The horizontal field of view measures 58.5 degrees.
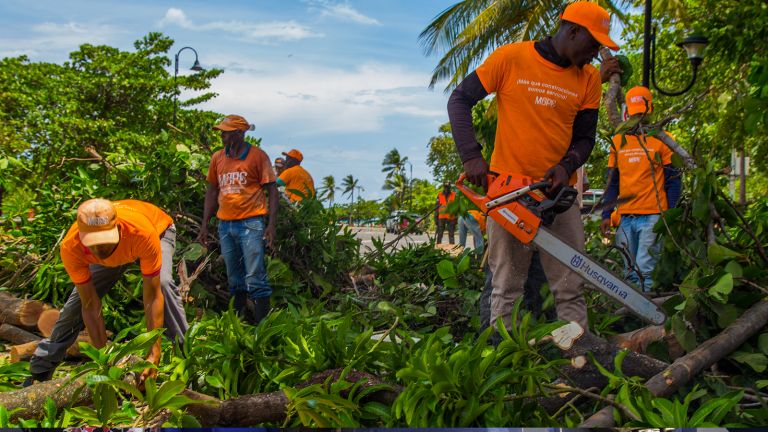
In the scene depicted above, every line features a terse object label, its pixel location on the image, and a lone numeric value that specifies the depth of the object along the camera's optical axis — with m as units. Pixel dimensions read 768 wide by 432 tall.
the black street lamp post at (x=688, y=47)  11.12
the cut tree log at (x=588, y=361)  3.14
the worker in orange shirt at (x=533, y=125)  3.68
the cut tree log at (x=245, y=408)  3.06
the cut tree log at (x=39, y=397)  3.38
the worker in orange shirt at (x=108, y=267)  3.85
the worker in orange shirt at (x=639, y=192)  5.77
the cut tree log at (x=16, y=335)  5.98
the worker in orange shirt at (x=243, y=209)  6.21
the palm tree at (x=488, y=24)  18.39
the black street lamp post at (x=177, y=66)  24.27
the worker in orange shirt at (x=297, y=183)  7.68
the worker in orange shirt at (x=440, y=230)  8.36
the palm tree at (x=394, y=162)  68.12
